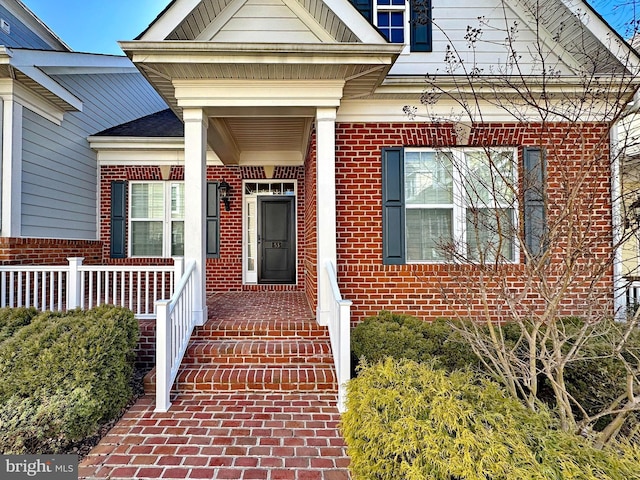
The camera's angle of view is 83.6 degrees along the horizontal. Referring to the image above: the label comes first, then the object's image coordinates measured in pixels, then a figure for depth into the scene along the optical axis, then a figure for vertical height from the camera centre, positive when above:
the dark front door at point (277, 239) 7.86 +0.11
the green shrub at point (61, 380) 2.80 -1.18
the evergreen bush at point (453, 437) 1.65 -1.01
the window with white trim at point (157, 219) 7.52 +0.54
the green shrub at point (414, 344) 3.58 -1.04
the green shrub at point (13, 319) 3.73 -0.81
